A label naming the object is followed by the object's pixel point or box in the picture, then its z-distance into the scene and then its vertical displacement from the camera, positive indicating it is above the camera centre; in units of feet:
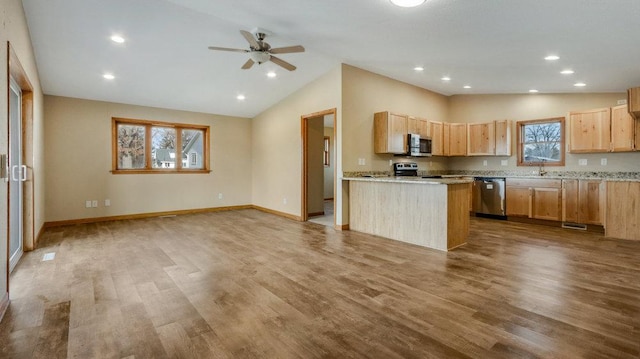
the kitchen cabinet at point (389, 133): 17.71 +2.48
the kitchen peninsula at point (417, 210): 12.83 -1.64
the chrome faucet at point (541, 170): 19.47 +0.23
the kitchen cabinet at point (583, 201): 16.40 -1.54
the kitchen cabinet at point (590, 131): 16.75 +2.41
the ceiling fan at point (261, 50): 11.95 +5.08
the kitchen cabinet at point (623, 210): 14.48 -1.80
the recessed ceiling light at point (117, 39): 12.73 +5.82
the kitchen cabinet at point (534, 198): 17.88 -1.49
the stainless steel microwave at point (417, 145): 18.92 +1.83
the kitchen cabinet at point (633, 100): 13.73 +3.32
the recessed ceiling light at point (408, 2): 8.98 +5.12
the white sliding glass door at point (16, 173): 11.28 +0.16
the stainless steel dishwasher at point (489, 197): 19.95 -1.53
